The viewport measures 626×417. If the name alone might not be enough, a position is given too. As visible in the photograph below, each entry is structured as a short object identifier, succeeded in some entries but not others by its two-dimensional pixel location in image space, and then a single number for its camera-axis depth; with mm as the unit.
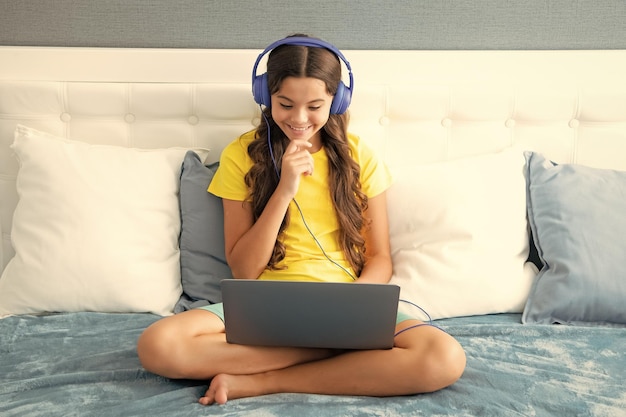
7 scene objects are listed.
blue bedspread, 1321
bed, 1447
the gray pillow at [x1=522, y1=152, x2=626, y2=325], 1754
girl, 1403
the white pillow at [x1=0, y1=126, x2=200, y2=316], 1754
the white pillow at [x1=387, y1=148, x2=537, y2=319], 1789
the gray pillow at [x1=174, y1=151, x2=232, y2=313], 1855
